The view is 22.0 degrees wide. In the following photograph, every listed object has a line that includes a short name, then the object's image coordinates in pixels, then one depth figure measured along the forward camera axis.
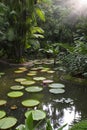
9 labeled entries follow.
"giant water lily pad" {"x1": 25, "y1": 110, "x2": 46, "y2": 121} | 3.42
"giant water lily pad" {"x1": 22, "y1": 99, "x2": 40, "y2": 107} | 4.00
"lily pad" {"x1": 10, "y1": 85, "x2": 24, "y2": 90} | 4.99
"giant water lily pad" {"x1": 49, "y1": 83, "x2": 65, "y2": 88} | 5.10
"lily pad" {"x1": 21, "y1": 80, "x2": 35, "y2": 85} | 5.39
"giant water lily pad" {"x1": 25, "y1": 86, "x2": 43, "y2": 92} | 4.87
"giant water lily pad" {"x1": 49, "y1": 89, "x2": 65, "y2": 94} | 4.72
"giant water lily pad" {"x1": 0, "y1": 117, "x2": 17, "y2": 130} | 3.16
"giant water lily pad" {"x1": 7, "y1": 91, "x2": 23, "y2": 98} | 4.51
